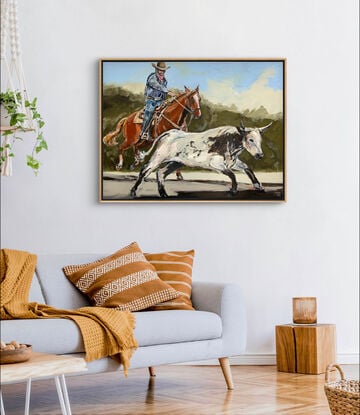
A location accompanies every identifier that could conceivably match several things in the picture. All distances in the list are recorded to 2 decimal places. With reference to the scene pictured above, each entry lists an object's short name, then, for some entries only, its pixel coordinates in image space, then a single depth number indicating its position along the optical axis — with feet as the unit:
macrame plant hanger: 11.04
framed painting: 18.19
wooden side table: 16.56
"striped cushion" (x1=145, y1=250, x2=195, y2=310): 14.37
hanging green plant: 13.73
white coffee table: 9.04
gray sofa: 11.93
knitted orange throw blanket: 12.34
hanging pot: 14.10
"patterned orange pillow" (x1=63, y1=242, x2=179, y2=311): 14.10
